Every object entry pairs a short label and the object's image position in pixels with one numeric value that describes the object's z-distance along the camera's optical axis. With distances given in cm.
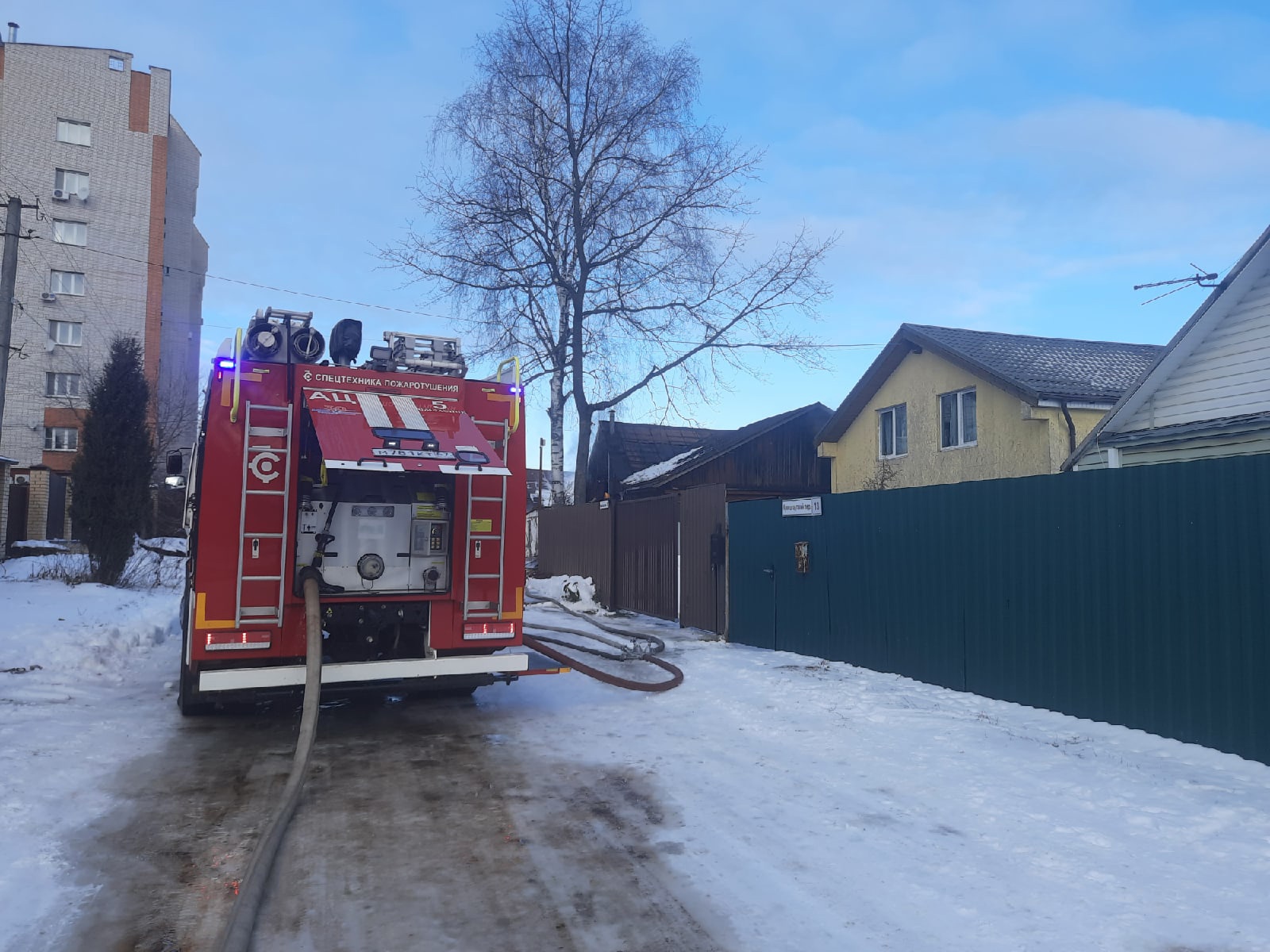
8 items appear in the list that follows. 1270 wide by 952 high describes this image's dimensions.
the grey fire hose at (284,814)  358
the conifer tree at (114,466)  1838
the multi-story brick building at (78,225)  4425
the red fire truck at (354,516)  707
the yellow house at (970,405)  1739
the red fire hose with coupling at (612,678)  890
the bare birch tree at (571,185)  2342
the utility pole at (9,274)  1664
